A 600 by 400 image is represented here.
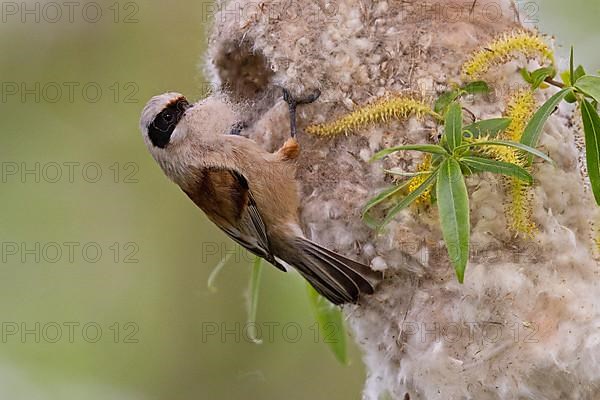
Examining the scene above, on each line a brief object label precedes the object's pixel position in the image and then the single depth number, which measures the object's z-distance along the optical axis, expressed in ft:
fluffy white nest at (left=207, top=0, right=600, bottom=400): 12.35
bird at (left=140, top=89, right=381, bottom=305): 12.47
